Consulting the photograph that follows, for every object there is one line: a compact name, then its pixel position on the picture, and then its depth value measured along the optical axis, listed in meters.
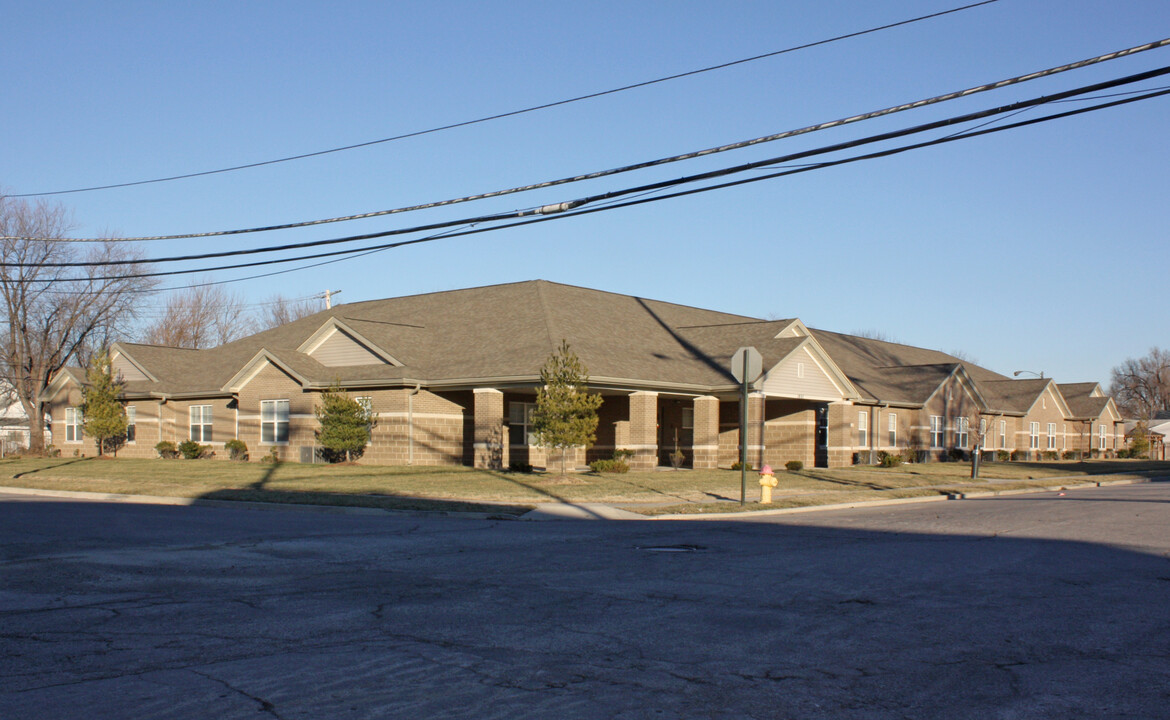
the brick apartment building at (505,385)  33.84
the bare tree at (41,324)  48.59
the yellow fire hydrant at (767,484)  21.30
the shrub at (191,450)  39.25
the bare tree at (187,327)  75.44
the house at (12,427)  60.74
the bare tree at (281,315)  87.00
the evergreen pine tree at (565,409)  26.80
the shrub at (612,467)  30.47
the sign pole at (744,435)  20.34
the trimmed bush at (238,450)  37.53
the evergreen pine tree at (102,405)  42.03
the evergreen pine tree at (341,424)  33.06
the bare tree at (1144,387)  135.38
